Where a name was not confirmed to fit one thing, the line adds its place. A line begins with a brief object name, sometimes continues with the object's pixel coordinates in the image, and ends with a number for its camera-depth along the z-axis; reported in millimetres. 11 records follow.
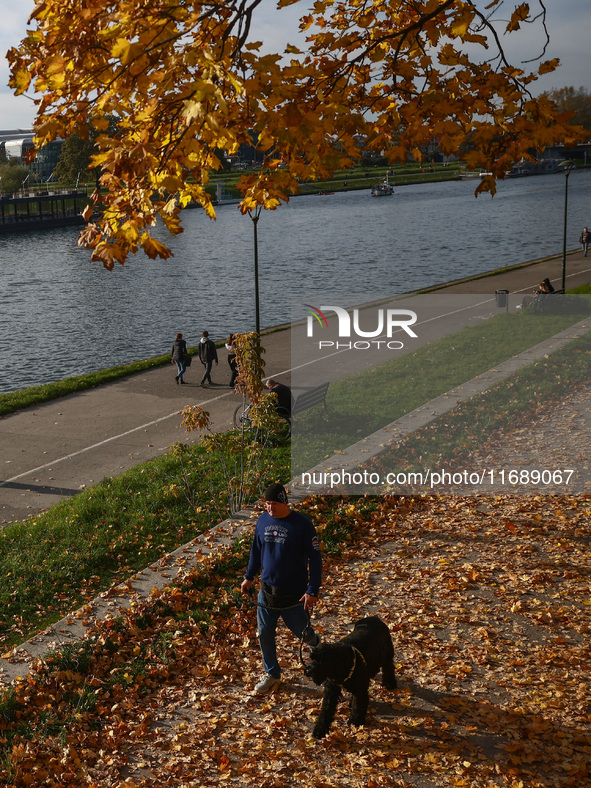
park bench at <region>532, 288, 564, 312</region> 23938
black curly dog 5738
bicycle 13859
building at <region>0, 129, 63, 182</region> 148250
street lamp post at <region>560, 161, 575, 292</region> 26973
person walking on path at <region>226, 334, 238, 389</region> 16319
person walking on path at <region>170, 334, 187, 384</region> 19094
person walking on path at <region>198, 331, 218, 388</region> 18828
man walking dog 6297
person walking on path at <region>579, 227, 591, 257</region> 42562
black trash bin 25812
